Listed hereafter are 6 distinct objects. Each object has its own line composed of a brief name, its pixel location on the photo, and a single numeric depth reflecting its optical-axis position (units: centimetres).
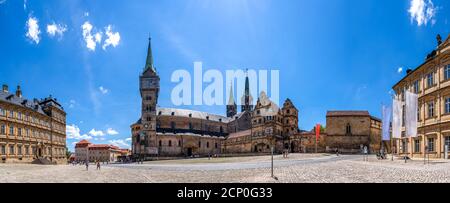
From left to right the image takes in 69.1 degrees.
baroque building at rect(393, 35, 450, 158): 2822
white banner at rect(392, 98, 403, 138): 3041
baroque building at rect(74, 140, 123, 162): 13250
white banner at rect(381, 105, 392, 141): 3231
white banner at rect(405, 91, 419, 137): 2675
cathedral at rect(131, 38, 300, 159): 7494
